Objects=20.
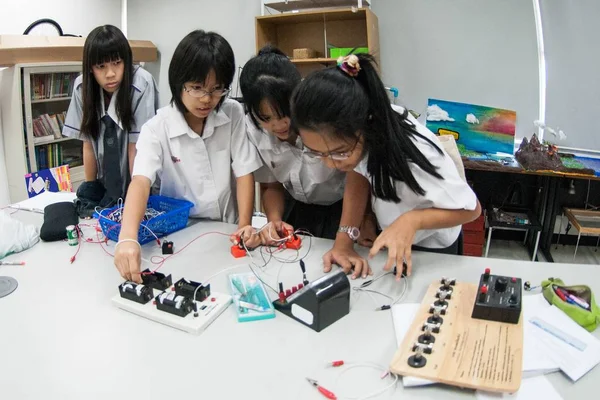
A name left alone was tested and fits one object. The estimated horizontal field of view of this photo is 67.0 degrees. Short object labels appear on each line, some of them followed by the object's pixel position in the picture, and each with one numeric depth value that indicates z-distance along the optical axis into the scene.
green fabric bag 1.02
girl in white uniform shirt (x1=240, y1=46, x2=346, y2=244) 1.37
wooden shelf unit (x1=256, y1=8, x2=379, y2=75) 3.27
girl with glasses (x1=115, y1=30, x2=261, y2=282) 1.38
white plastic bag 1.45
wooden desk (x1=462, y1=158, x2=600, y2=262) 2.87
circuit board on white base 1.06
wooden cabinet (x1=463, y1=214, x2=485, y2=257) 3.13
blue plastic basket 1.53
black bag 1.57
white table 0.86
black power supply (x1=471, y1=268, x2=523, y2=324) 0.99
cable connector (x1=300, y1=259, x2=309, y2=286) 1.25
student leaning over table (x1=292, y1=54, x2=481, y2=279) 1.09
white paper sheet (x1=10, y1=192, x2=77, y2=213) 1.91
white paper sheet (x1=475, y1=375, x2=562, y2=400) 0.82
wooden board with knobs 0.83
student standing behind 1.92
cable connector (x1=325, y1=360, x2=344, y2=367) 0.91
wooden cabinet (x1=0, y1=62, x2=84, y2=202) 3.10
